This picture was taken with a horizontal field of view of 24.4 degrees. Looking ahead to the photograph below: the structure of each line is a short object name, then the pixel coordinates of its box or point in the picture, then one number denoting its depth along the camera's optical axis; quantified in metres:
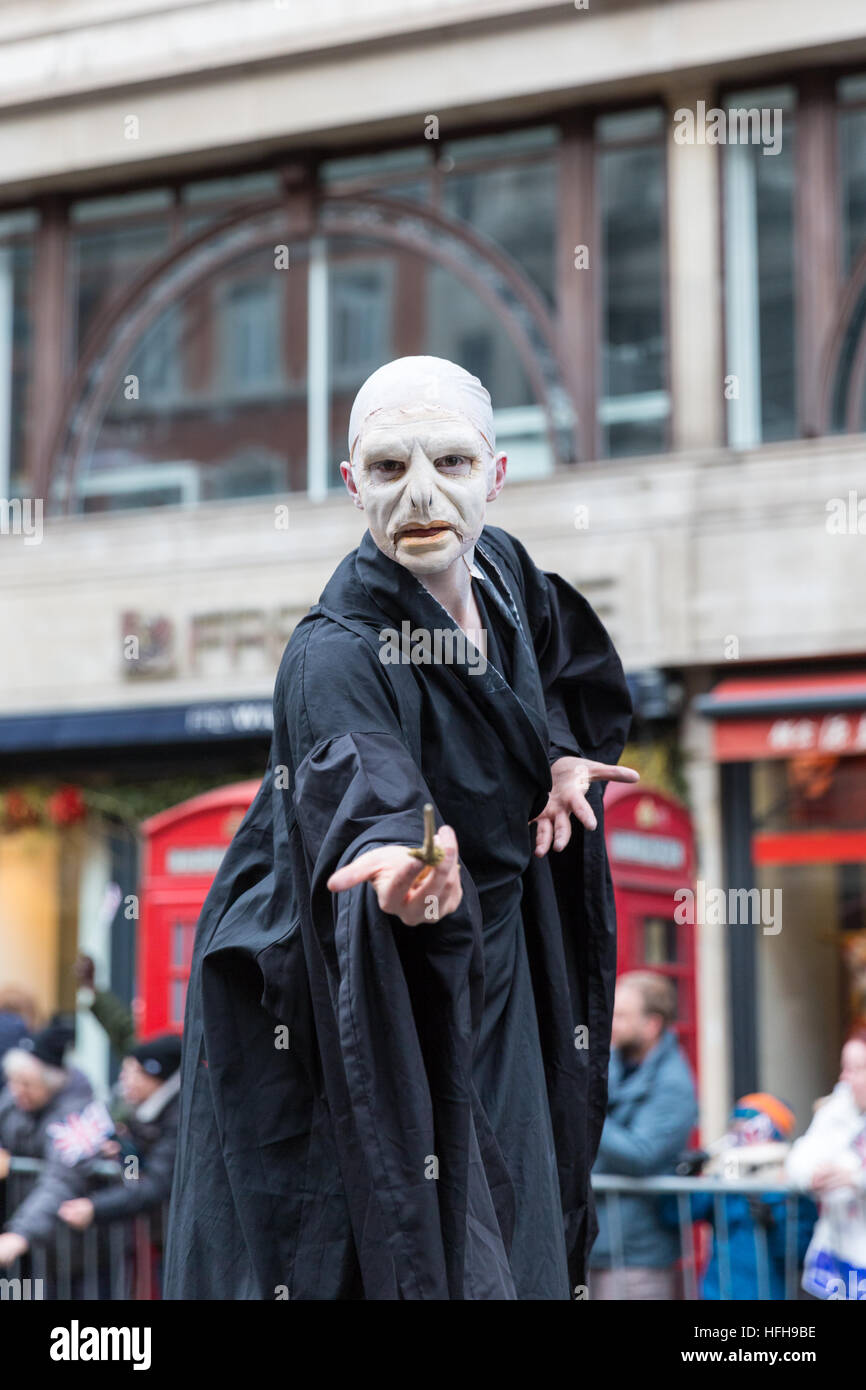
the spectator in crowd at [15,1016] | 10.14
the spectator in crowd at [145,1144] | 7.58
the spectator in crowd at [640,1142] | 7.15
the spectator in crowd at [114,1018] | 10.30
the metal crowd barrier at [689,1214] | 6.93
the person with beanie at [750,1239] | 6.93
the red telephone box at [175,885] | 11.10
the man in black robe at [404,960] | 2.67
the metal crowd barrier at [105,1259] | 7.72
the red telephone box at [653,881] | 10.41
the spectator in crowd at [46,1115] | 7.76
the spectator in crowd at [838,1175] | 6.43
